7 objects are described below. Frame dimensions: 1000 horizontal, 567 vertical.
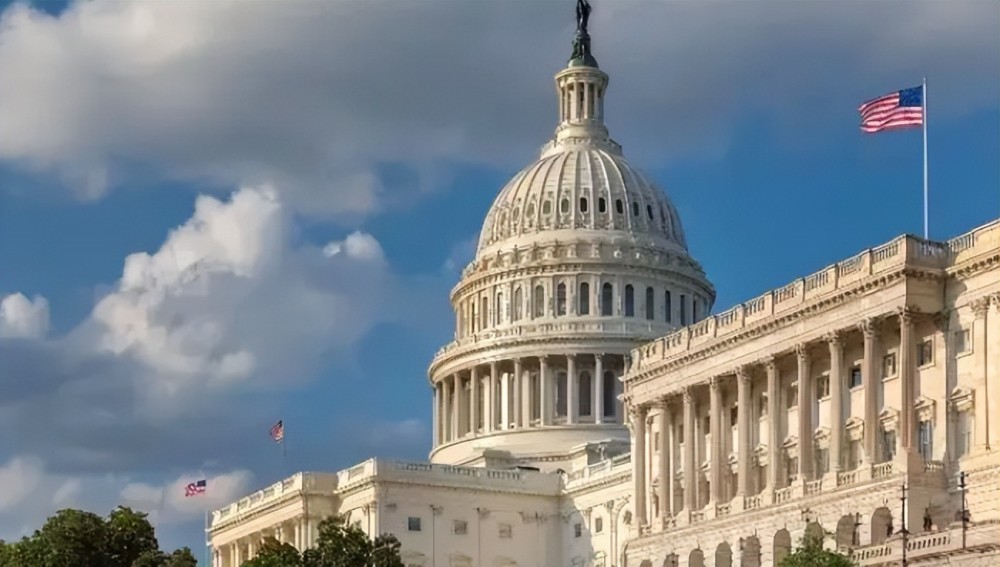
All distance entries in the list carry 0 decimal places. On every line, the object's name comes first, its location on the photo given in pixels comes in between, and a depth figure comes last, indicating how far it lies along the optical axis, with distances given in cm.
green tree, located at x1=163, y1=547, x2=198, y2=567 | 13125
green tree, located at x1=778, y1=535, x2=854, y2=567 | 9025
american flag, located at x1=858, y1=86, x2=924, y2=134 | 10381
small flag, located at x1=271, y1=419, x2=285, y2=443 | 16838
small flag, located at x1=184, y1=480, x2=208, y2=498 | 16740
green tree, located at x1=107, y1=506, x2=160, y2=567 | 13650
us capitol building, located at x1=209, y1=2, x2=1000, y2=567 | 10469
